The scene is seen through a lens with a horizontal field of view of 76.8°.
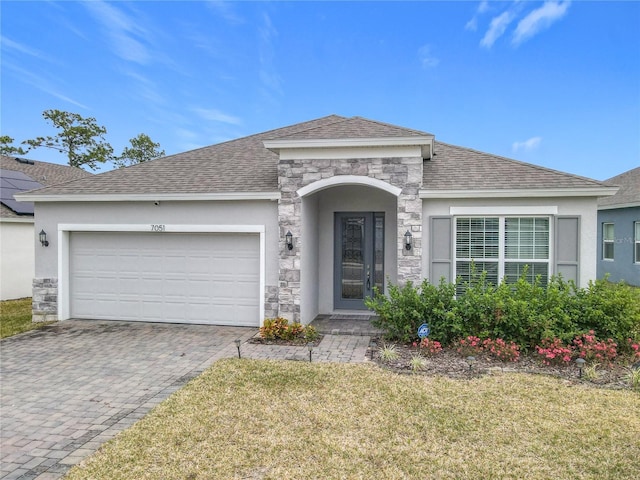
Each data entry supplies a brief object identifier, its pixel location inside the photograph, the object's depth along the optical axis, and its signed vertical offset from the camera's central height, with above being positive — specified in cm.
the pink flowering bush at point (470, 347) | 680 -182
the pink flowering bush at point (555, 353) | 630 -177
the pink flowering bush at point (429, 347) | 687 -185
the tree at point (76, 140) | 2689 +671
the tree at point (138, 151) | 3244 +708
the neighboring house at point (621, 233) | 1538 +31
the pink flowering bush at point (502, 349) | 656 -180
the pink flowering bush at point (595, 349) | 632 -172
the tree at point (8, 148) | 2530 +563
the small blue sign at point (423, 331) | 708 -161
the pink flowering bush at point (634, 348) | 646 -174
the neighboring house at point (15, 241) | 1316 -17
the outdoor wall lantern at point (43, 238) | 975 -4
